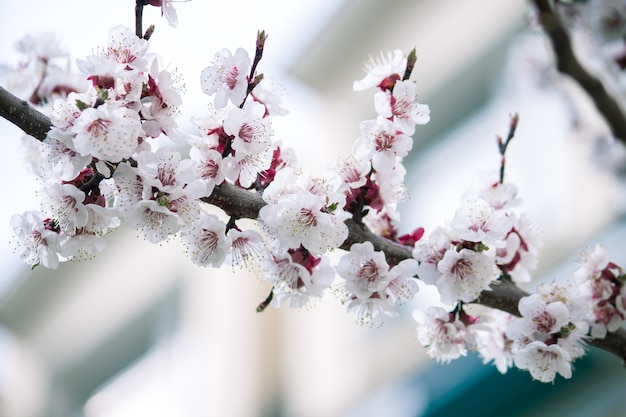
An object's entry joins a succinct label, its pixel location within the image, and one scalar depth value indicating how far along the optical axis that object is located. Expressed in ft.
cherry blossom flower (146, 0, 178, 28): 3.83
